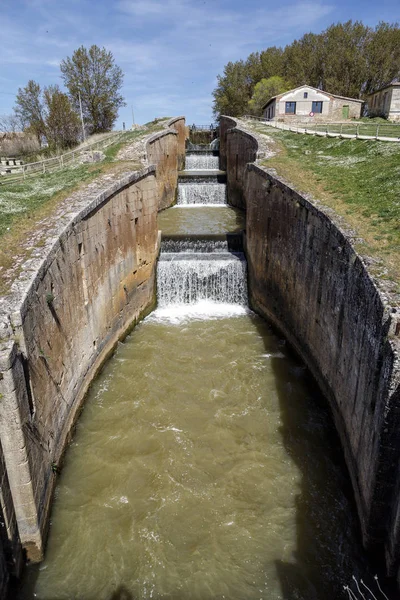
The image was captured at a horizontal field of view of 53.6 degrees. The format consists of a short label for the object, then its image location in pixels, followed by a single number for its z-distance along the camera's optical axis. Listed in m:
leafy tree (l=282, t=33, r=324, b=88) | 49.97
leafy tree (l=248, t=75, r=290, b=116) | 47.12
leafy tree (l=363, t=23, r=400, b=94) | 45.22
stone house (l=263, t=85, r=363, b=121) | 37.41
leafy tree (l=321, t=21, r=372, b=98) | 46.94
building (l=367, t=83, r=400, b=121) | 33.50
